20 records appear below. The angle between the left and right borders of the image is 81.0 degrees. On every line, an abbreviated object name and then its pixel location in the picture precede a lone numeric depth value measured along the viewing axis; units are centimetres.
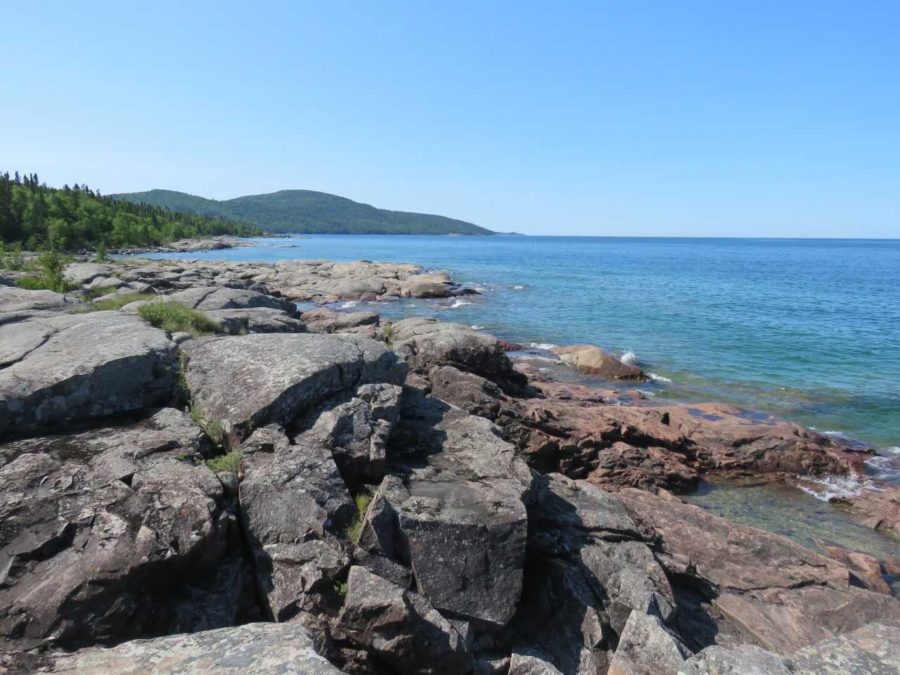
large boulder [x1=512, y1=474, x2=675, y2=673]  810
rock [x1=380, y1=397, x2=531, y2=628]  766
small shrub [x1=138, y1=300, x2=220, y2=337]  1277
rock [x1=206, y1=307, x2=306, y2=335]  1450
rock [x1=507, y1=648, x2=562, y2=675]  729
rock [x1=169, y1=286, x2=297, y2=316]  2051
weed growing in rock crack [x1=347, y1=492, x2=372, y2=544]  783
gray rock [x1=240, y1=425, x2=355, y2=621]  716
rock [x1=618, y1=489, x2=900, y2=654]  996
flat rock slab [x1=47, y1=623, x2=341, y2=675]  460
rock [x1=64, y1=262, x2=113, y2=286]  3741
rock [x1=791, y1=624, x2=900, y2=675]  544
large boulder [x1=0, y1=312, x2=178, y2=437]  846
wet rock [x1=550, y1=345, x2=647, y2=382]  2888
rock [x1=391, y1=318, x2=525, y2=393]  2275
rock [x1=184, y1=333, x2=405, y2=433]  945
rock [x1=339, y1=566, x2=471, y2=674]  676
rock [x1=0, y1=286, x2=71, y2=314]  1433
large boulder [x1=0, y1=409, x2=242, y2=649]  597
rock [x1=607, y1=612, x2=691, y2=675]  712
